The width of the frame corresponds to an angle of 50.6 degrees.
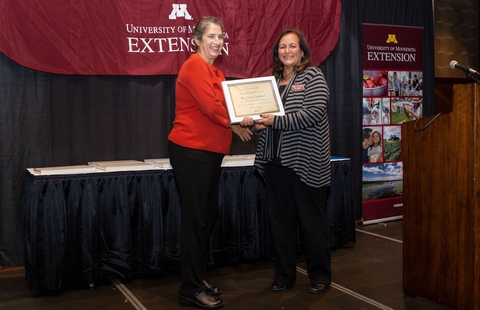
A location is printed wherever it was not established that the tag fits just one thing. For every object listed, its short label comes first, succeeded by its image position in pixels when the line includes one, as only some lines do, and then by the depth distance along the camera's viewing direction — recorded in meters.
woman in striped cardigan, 2.91
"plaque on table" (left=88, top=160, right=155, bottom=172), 3.40
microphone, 2.23
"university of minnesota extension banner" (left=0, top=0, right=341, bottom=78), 3.56
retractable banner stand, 5.06
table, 3.16
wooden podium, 2.38
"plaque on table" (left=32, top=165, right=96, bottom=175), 3.24
